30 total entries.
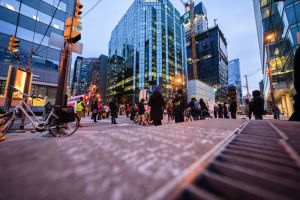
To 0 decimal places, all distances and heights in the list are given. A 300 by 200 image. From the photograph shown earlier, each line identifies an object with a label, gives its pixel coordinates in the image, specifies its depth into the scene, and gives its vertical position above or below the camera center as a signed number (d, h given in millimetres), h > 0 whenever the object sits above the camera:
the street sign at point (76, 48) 6052 +2722
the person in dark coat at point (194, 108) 9938 +550
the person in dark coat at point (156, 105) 6875 +505
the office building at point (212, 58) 106000 +42884
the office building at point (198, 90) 50034 +9101
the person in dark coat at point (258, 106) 7591 +549
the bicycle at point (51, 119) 4320 -112
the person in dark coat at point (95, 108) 11980 +607
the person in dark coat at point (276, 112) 15095 +492
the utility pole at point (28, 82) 7123 +1547
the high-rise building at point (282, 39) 16594 +10262
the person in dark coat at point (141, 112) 10492 +276
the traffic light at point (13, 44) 9940 +4641
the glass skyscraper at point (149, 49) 65938 +31068
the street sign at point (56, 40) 5342 +2669
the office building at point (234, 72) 132650 +40138
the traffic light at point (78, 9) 6341 +4497
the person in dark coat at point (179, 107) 8180 +495
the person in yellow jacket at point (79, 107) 10055 +561
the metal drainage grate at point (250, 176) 354 -171
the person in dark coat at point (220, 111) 15188 +503
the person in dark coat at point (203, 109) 11142 +541
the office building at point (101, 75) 99625 +26631
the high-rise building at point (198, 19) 127388 +82330
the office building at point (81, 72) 137500 +40383
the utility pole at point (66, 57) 5828 +2244
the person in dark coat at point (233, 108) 12211 +698
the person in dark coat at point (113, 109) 11062 +498
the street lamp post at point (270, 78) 16242 +4257
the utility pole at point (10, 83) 5824 +1357
